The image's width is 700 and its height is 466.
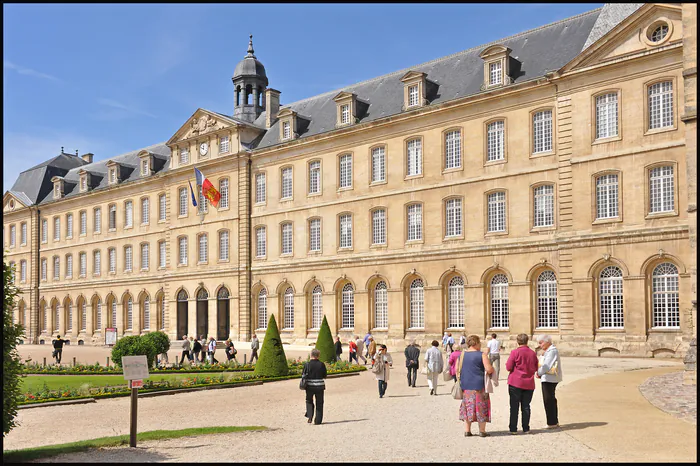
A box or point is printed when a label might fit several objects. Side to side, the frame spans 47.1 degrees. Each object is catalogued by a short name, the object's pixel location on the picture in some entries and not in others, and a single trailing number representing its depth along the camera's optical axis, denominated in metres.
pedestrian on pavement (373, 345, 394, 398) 17.53
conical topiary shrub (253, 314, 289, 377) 23.38
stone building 28.44
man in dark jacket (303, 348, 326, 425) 13.39
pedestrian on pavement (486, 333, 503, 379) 18.16
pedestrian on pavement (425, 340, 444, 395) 18.12
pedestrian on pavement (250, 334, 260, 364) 31.55
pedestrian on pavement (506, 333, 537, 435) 11.66
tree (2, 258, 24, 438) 9.85
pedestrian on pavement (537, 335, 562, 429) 11.89
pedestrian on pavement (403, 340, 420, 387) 20.23
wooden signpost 11.15
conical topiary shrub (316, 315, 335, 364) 27.50
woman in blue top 11.38
